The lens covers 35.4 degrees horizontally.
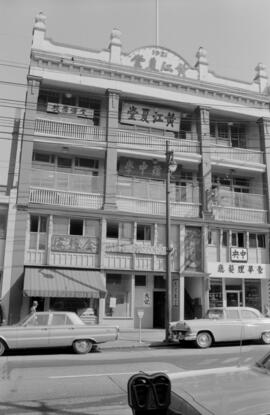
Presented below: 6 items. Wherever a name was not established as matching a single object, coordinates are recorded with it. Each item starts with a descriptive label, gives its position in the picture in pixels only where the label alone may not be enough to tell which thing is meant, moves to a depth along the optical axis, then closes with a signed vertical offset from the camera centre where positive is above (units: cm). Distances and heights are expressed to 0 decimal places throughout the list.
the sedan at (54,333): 1377 -88
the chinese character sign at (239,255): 2462 +315
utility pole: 1795 +281
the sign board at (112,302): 2195 +24
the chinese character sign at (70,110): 2427 +1112
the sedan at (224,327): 1609 -66
